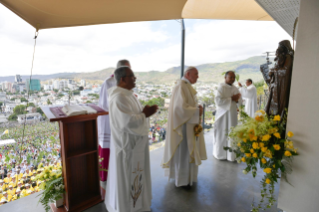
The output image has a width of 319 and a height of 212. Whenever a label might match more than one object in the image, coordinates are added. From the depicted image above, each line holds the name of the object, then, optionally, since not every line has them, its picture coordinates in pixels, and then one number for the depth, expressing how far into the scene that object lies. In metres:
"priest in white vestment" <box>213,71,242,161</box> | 4.35
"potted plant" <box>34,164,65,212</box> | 2.48
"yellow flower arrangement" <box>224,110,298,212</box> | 1.75
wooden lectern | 2.46
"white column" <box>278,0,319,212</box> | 1.63
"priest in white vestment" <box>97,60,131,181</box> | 3.34
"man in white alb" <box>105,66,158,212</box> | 2.23
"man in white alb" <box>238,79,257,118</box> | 5.53
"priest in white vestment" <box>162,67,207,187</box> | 3.09
